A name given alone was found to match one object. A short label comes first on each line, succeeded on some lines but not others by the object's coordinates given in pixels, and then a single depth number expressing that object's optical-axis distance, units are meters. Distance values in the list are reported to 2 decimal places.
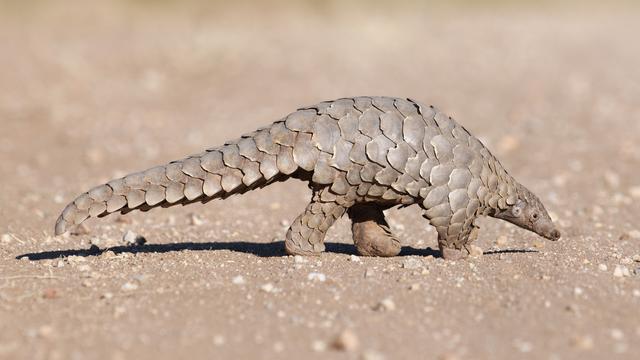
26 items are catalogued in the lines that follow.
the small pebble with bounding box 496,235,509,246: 15.77
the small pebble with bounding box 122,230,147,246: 15.43
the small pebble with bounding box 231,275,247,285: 12.28
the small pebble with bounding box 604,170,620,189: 21.59
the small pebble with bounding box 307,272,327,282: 12.42
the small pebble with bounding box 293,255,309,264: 13.28
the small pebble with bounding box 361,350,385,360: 9.77
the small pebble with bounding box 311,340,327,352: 10.12
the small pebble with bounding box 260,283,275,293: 11.95
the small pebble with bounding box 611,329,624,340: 10.64
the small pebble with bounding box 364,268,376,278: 12.64
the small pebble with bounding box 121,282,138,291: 12.07
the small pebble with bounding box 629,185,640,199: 20.50
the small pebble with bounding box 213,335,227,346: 10.18
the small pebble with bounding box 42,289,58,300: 11.77
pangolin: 12.59
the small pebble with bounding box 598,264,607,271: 13.48
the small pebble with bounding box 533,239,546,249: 15.37
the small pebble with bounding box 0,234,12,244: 15.22
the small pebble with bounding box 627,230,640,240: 16.55
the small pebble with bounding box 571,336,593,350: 10.29
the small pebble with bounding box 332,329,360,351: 10.02
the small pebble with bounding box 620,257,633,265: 14.12
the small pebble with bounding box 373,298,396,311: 11.28
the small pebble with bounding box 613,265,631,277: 13.16
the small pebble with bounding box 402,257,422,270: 13.14
